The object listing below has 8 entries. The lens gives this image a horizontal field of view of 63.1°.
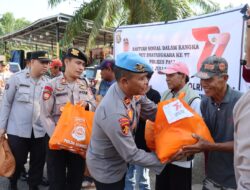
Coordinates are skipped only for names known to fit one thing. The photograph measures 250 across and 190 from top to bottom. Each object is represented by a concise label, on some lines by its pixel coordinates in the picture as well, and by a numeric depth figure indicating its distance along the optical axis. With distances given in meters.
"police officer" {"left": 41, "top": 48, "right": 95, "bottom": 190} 1.94
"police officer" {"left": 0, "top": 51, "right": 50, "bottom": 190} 2.39
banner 2.11
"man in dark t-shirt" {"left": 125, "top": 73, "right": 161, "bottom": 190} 2.32
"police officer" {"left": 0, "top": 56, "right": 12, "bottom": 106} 3.82
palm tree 7.52
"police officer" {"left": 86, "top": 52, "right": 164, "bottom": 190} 1.23
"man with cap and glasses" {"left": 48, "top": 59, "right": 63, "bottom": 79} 3.97
